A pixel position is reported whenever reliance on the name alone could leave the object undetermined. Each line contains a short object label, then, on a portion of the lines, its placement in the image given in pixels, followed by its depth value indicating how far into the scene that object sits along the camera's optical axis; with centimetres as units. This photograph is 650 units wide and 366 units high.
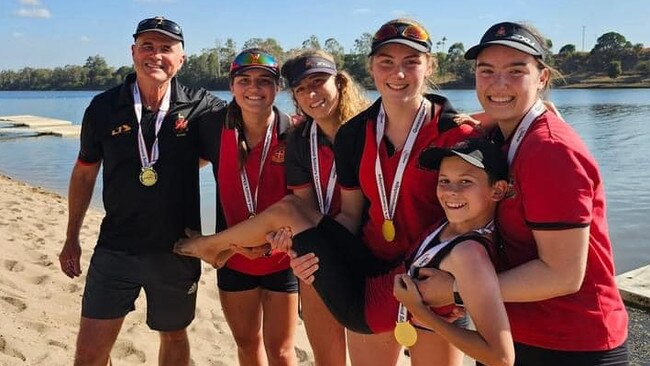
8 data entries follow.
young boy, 224
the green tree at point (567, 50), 9125
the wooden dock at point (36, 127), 3092
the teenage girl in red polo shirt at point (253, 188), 368
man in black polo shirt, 370
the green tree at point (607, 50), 8544
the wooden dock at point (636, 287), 630
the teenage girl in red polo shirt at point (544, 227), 215
